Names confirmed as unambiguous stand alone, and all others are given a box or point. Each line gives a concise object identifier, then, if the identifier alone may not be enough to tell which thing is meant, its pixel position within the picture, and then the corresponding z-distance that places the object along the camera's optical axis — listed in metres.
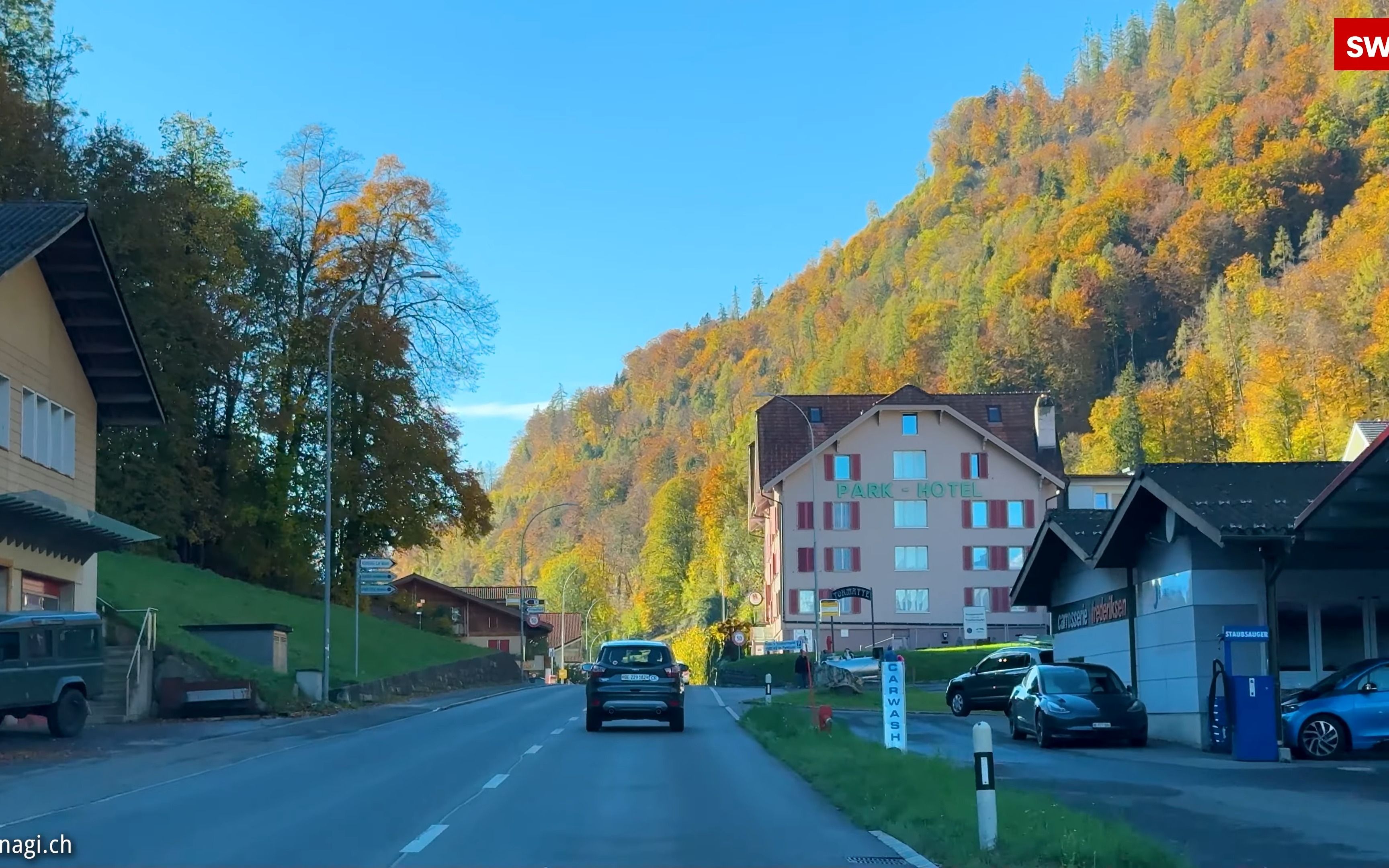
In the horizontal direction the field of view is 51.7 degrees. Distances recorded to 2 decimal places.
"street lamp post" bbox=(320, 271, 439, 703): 37.41
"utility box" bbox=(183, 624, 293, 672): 37.38
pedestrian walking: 49.36
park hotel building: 76.19
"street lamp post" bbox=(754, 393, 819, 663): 57.34
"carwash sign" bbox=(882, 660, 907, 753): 19.48
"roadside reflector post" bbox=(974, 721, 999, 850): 10.77
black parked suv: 37.84
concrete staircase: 30.70
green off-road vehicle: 23.41
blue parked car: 21.23
